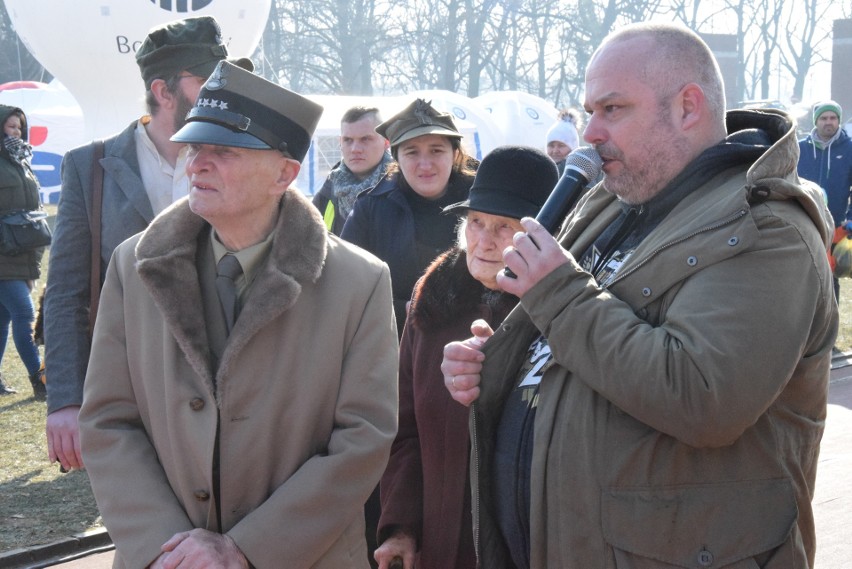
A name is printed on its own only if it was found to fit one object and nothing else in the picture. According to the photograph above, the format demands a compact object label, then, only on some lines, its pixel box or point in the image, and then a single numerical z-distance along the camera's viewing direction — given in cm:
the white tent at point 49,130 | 2078
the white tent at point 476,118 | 2175
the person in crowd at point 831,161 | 1119
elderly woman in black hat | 304
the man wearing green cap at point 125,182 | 351
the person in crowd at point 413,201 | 450
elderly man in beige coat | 255
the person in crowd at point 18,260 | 816
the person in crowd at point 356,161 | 585
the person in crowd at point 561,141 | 940
